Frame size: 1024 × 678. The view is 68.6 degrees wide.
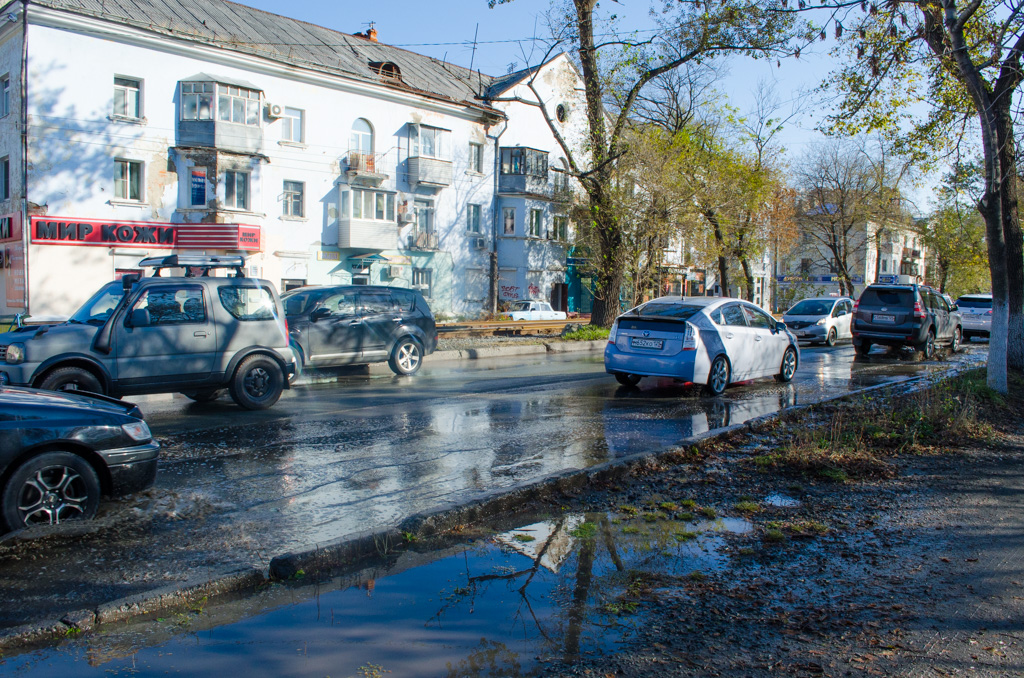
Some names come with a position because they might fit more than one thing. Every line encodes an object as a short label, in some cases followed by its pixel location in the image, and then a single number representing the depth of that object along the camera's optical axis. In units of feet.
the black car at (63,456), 15.66
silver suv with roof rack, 28.30
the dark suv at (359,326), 42.75
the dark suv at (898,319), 61.77
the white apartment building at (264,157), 90.58
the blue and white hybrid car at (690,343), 37.06
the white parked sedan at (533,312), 124.88
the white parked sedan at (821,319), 76.89
